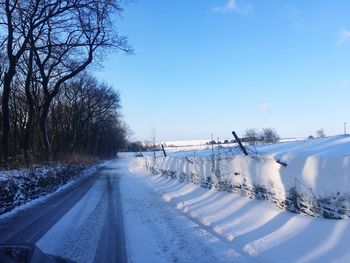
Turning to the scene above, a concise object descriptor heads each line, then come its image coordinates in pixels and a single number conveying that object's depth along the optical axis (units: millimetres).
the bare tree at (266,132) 44044
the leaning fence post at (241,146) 13666
